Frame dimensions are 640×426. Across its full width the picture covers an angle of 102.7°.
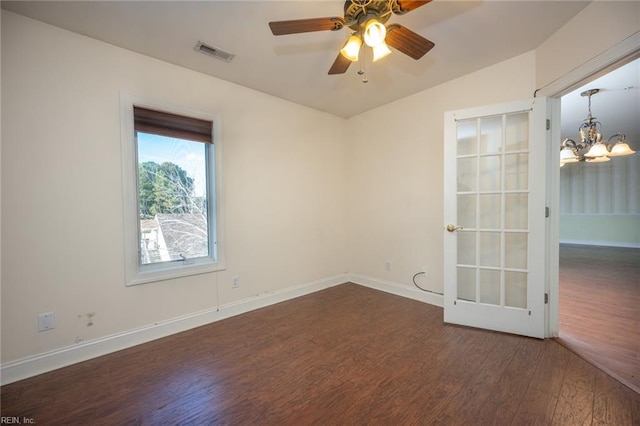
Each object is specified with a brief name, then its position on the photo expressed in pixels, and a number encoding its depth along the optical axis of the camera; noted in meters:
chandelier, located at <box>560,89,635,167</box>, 3.79
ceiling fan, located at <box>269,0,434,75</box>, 1.48
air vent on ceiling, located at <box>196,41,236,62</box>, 2.28
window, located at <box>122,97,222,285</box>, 2.32
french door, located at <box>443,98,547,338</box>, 2.30
